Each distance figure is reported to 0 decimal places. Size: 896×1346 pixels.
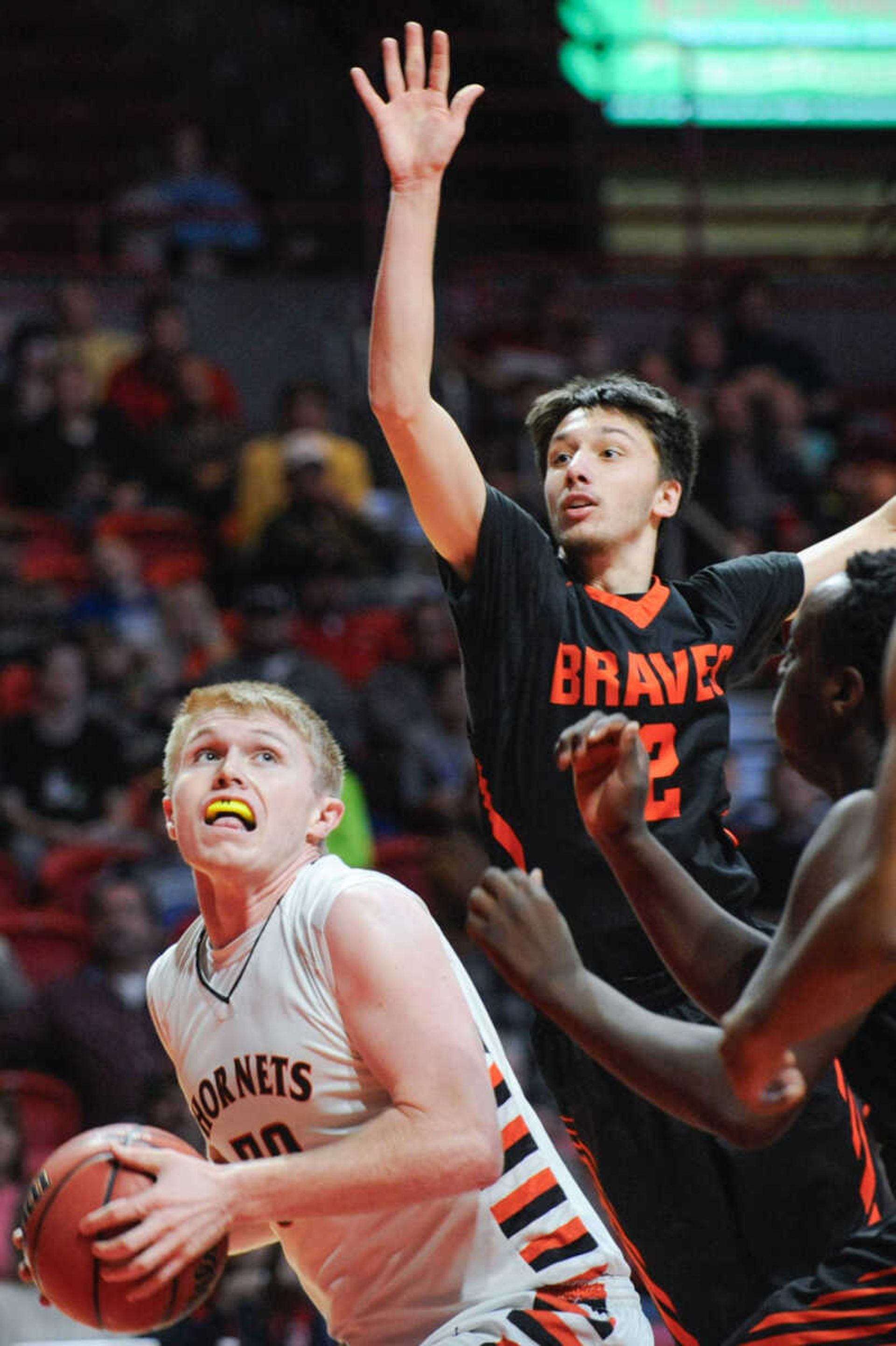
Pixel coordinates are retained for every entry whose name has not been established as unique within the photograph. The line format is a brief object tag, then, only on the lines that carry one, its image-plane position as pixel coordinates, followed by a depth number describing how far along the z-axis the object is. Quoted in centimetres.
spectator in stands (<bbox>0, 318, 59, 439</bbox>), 2109
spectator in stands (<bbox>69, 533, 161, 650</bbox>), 1905
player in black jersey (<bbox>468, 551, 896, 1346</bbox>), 502
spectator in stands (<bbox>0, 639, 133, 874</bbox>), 1742
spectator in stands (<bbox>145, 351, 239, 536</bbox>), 2120
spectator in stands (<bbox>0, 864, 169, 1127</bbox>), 1471
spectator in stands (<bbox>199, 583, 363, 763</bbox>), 1741
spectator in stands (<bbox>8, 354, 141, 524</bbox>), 2083
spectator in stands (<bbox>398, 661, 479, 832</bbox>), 1722
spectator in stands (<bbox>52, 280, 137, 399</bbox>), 2211
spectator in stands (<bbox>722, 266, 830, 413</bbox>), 2430
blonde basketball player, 628
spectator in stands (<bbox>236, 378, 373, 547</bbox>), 2062
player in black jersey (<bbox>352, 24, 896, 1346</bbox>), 715
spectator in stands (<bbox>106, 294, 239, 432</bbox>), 2153
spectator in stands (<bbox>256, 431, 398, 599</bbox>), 1959
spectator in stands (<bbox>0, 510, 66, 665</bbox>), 1876
